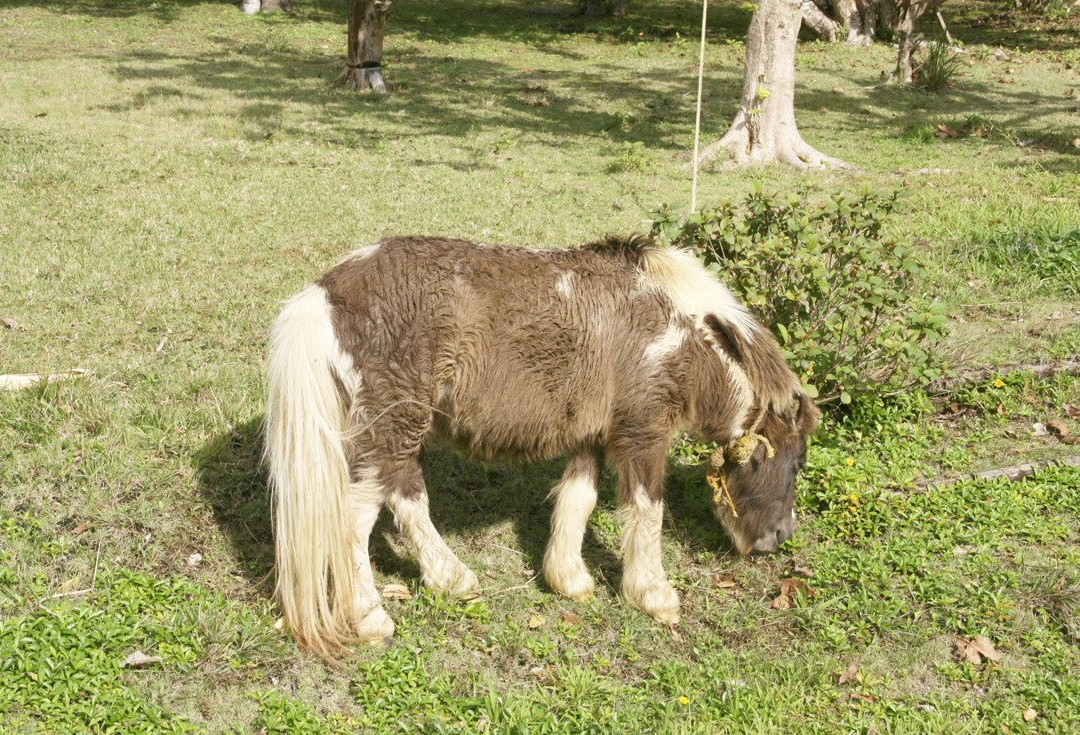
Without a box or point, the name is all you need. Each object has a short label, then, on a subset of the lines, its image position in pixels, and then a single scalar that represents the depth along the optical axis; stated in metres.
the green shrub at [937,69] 16.05
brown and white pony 4.11
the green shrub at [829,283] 5.79
